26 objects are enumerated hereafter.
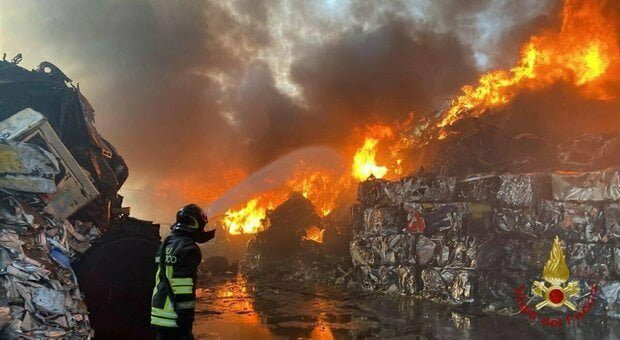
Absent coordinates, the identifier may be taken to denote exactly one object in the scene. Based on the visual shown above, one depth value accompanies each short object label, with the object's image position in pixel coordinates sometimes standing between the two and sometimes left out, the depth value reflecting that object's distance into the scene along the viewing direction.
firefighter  3.33
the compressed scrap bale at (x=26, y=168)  5.32
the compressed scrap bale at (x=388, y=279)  10.25
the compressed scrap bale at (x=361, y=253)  11.05
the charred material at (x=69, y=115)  7.09
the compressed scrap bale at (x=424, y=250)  9.64
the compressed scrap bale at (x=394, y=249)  10.23
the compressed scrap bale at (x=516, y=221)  8.57
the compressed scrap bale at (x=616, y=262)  7.55
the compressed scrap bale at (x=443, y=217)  9.38
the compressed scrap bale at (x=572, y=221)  7.87
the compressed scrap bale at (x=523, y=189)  8.60
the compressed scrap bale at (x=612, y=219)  7.66
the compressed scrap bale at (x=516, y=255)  8.44
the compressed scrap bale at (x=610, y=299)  7.39
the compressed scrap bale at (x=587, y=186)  7.68
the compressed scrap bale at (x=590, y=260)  7.68
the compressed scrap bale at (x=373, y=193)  11.47
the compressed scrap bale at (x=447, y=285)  8.80
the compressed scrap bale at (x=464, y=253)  8.91
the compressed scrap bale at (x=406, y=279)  9.88
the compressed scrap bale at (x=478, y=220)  9.04
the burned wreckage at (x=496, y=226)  7.83
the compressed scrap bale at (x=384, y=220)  10.70
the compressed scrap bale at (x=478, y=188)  9.15
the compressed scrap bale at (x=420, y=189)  9.87
